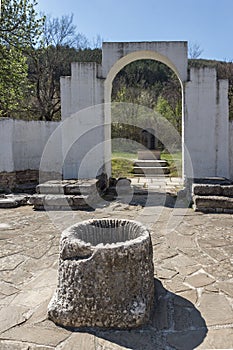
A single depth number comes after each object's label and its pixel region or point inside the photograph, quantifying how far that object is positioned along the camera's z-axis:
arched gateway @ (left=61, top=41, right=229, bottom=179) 6.58
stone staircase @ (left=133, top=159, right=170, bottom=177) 11.15
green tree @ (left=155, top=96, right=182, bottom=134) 17.55
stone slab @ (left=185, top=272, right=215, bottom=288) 3.00
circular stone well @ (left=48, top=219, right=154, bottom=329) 2.37
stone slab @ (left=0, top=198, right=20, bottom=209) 6.34
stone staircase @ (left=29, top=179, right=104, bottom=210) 6.06
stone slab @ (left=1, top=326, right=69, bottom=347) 2.20
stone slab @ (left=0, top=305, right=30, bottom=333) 2.39
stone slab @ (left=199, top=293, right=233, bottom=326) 2.43
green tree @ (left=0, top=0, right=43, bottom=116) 10.15
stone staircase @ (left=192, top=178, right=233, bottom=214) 5.68
